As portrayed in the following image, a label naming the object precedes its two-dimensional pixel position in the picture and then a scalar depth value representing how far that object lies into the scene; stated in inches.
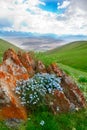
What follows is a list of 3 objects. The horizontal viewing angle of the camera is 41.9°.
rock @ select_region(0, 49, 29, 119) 162.5
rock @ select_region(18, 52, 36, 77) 197.1
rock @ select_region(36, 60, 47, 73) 199.0
